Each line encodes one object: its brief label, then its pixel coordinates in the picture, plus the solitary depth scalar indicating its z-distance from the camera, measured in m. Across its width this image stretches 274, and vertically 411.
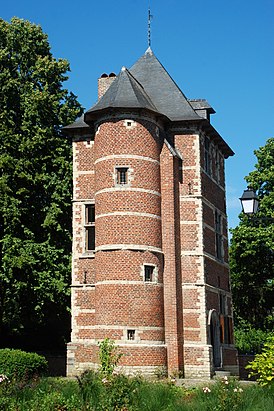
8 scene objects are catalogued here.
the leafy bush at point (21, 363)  20.80
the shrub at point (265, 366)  12.86
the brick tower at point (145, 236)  22.22
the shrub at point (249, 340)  40.44
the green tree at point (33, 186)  26.27
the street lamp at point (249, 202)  14.92
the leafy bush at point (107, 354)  19.14
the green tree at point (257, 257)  32.06
